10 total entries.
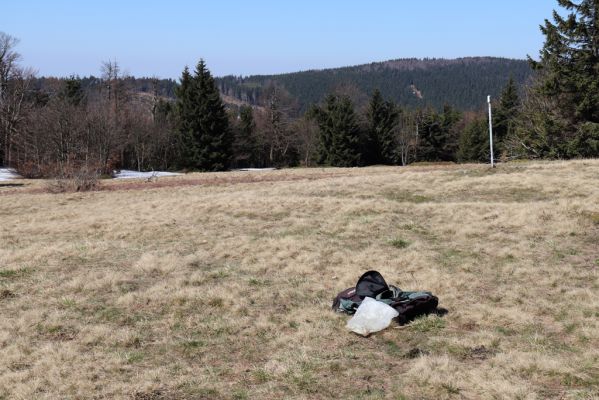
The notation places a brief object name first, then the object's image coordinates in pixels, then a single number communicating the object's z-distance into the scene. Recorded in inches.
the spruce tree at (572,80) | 1218.0
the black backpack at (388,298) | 293.3
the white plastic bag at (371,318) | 279.4
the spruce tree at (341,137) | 2469.2
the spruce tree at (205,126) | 2105.1
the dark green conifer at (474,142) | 2883.9
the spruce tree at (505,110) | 2827.3
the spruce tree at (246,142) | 2635.3
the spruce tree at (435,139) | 2974.9
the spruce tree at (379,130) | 2701.8
